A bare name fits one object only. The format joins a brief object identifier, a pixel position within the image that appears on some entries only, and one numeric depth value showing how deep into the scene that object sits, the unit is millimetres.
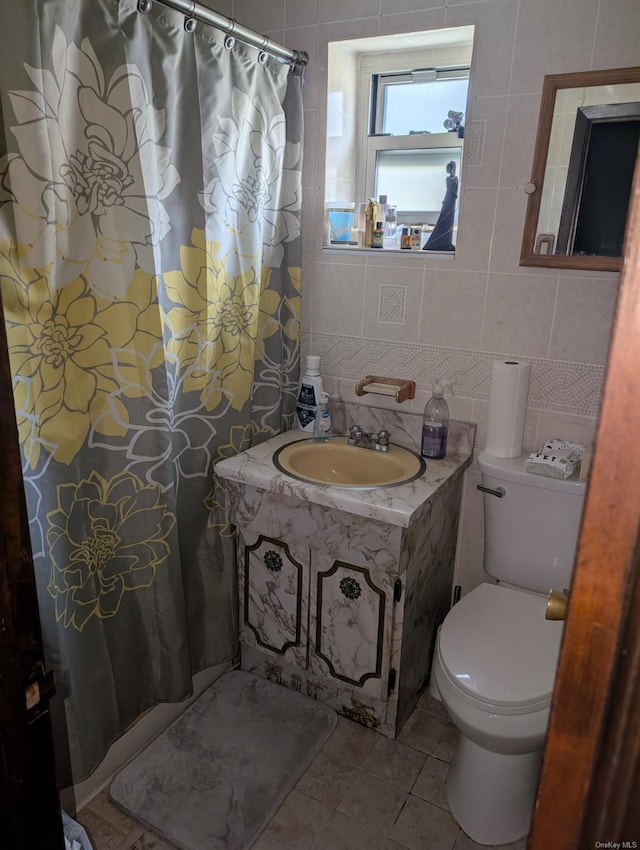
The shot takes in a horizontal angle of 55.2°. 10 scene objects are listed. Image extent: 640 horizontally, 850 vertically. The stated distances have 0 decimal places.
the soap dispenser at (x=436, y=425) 1879
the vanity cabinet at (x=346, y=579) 1636
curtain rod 1437
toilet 1418
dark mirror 1544
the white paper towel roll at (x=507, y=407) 1733
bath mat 1571
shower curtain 1229
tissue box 1640
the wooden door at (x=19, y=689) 669
